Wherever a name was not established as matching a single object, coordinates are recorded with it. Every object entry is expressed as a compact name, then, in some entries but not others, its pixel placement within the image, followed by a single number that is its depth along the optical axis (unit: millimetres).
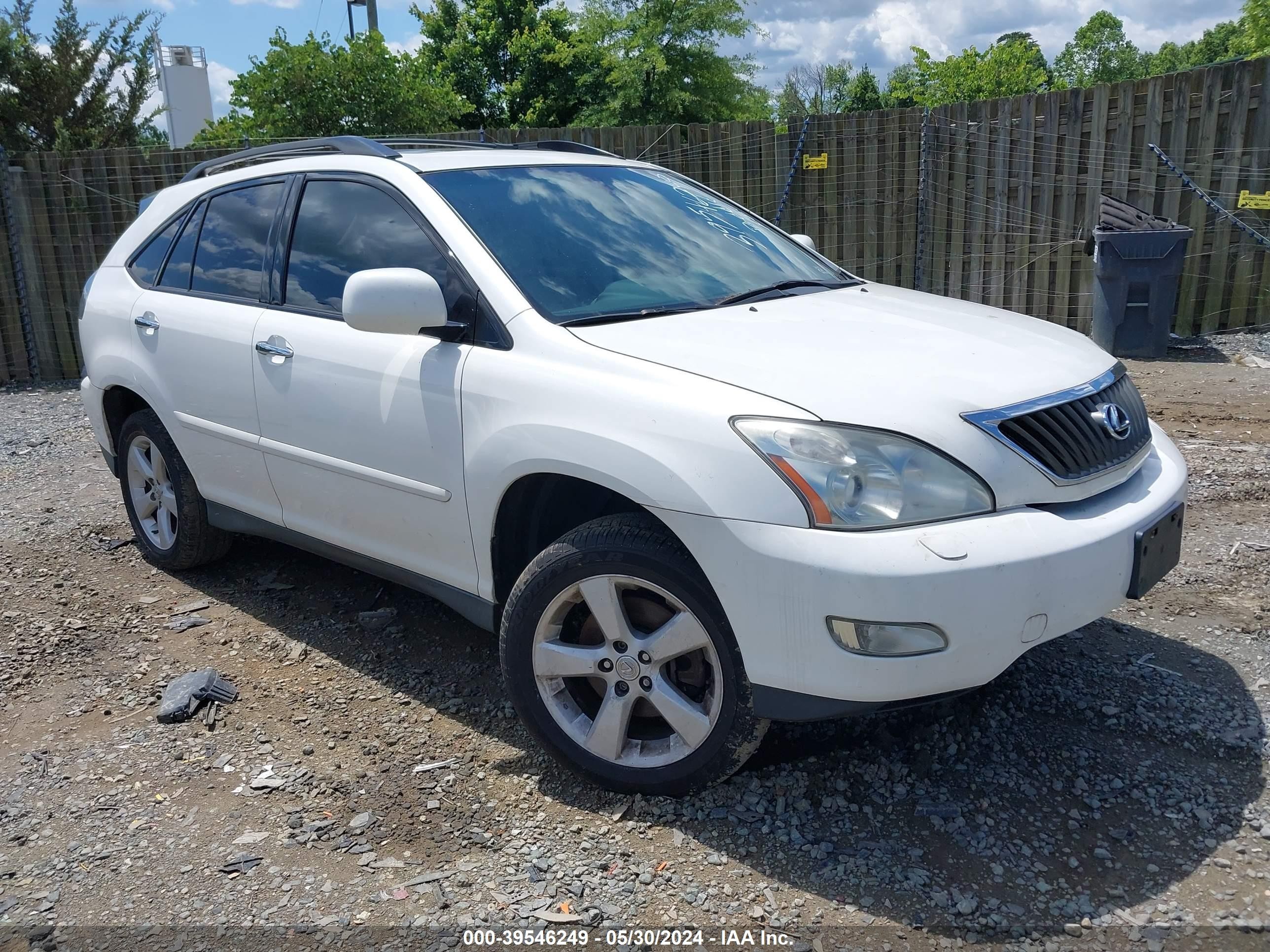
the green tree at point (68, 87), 11695
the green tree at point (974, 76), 53719
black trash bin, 8539
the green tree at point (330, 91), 11953
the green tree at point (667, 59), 24203
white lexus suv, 2492
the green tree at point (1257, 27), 31906
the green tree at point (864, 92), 53969
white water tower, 55719
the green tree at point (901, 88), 56750
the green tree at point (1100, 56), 84938
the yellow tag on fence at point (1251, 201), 8953
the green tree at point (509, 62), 28562
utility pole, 24047
